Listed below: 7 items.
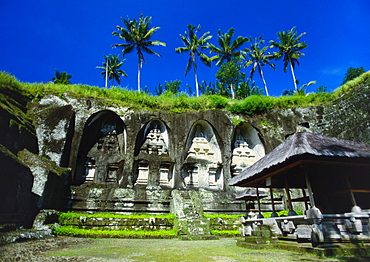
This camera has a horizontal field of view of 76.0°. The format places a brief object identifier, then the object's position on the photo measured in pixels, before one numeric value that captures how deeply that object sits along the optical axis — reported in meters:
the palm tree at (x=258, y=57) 30.19
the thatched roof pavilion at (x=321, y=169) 5.32
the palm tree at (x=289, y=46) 29.69
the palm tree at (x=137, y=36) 26.59
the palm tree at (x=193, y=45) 28.30
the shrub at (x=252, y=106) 18.75
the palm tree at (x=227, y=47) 29.33
